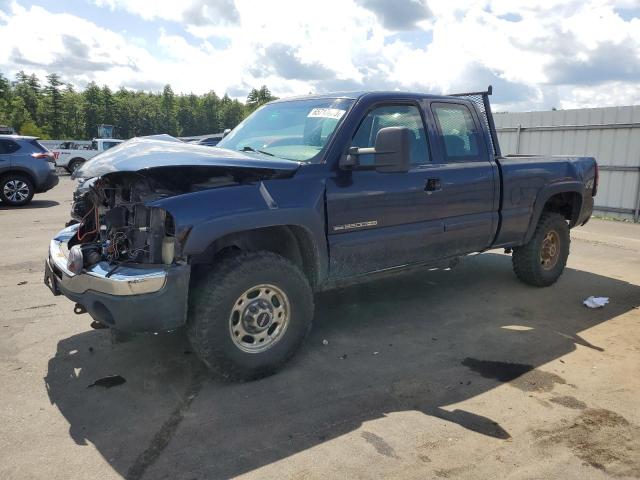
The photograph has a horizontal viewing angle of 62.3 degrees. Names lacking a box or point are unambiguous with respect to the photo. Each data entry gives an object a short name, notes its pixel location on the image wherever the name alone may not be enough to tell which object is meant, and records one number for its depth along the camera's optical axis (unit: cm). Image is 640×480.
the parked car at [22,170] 1245
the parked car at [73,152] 2562
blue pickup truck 327
